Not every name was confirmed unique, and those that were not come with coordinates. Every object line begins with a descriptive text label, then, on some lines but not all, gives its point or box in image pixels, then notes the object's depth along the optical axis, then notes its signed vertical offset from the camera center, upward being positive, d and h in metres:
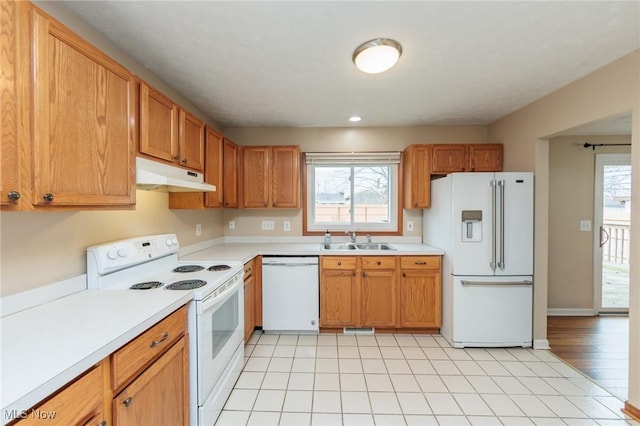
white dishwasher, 2.92 -0.89
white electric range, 1.55 -0.51
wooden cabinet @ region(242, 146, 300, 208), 3.27 +0.42
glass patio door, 3.41 -0.04
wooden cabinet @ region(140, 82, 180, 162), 1.61 +0.55
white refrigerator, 2.62 -0.46
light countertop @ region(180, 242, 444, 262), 2.59 -0.43
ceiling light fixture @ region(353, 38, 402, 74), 1.70 +1.02
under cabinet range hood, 1.54 +0.22
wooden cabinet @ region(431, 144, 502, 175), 3.19 +0.63
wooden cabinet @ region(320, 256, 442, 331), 2.90 -0.86
